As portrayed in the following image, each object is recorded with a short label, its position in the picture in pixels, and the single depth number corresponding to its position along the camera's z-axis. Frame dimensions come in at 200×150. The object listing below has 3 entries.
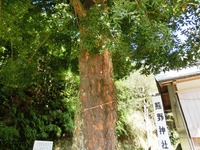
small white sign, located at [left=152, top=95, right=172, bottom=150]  5.17
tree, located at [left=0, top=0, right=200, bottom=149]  2.96
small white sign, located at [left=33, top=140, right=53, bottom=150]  3.69
